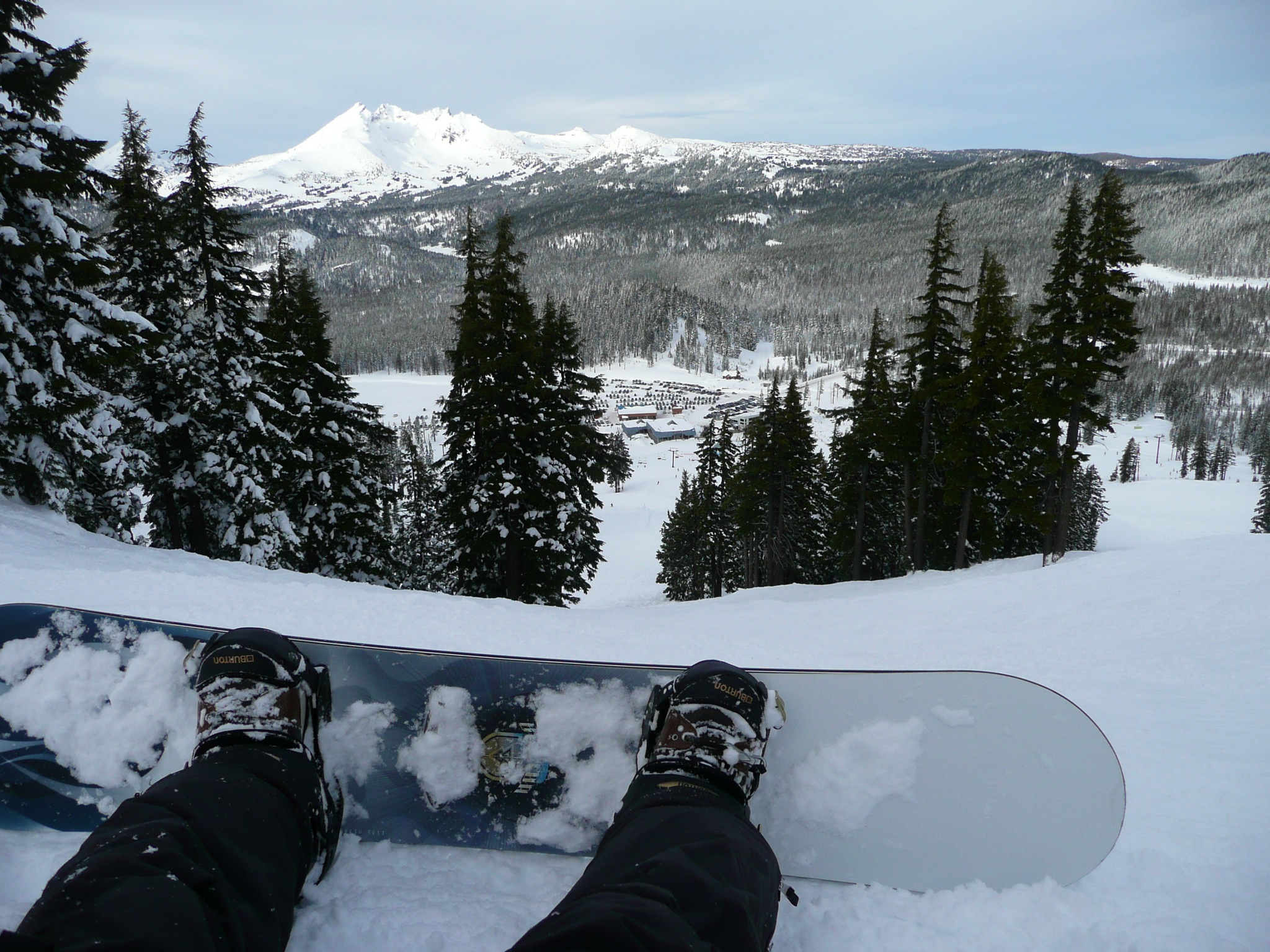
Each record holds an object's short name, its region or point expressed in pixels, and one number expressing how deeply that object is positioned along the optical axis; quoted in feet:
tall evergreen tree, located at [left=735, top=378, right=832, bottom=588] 67.51
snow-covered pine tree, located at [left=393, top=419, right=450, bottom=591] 73.82
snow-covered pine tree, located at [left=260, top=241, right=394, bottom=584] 44.39
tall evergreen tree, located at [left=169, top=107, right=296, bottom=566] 37.60
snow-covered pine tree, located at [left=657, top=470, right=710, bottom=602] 103.04
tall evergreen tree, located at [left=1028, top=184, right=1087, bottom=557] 49.75
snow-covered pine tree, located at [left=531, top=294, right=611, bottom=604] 44.70
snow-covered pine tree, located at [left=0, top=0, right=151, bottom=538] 28.30
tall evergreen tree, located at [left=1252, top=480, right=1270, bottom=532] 115.85
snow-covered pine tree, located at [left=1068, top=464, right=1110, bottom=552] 118.83
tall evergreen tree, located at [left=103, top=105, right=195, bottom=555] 36.06
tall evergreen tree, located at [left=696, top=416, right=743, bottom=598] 91.61
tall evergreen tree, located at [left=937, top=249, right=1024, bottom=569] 53.21
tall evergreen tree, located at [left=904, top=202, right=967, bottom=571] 53.57
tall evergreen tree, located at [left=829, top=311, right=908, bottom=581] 61.00
